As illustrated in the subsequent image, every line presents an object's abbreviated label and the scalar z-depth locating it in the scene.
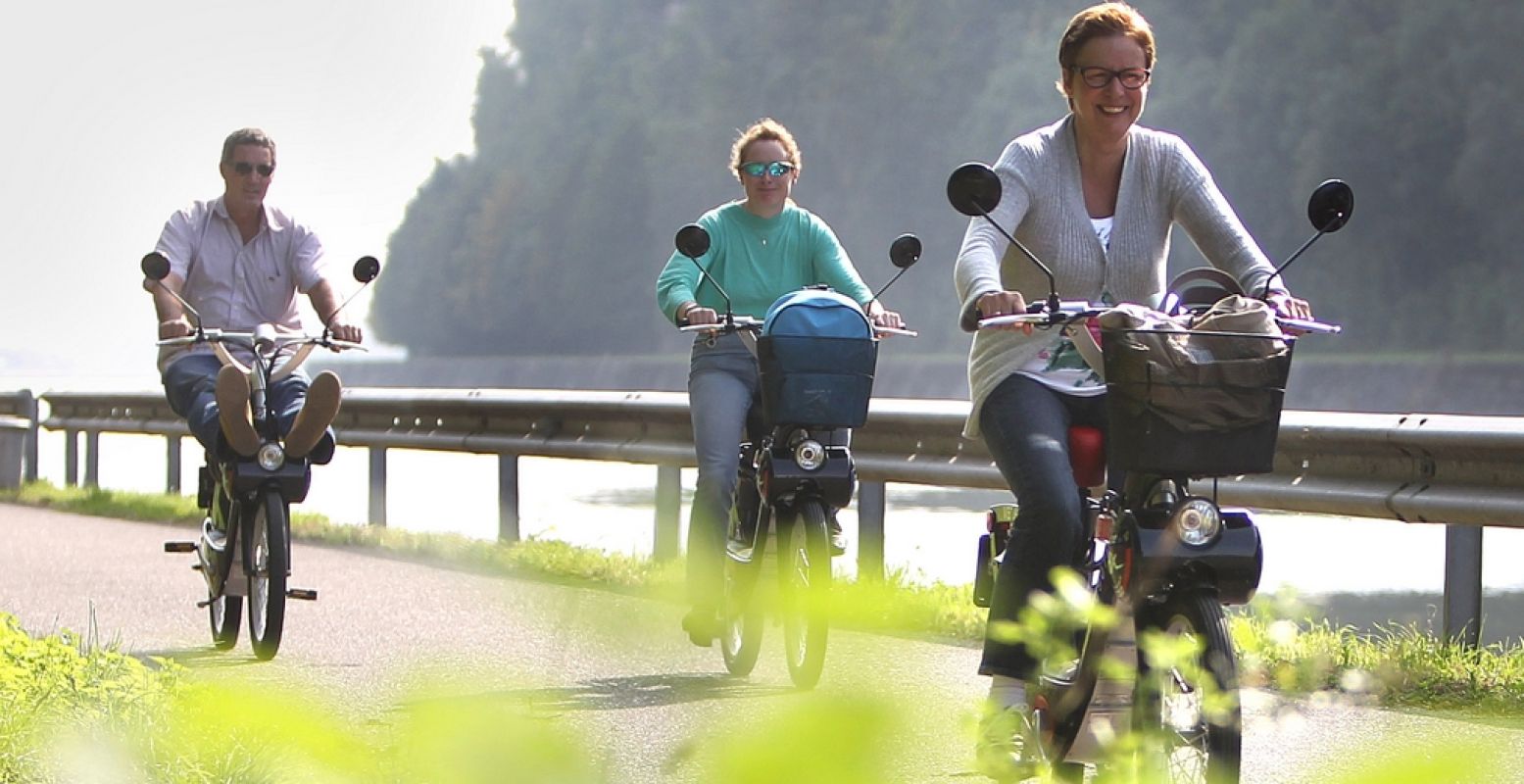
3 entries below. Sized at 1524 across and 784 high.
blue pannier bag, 13.35
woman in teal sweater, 14.48
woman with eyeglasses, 8.75
